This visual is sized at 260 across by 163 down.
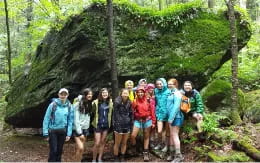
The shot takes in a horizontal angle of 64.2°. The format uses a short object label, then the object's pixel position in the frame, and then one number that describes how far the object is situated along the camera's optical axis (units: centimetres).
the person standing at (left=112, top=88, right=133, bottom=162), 593
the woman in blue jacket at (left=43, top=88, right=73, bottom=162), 527
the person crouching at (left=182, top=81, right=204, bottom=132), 619
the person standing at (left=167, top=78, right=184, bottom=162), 574
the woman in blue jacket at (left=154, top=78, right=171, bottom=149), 615
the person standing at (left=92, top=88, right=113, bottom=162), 605
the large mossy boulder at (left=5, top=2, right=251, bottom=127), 792
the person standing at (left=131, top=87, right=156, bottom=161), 605
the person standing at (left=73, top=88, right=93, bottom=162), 563
